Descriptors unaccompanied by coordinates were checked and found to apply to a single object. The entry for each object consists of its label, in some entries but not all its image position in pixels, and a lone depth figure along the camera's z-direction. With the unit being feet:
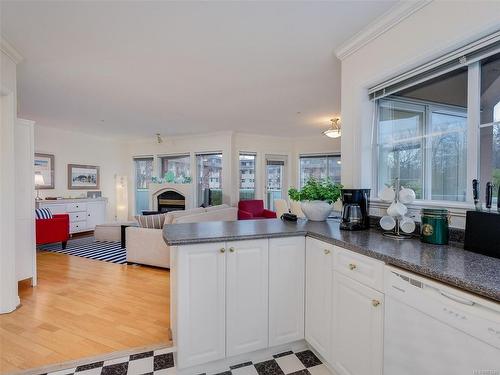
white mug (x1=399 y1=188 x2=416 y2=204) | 5.80
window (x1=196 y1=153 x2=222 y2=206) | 22.33
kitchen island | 3.89
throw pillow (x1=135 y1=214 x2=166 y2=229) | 13.10
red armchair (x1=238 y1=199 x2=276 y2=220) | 19.33
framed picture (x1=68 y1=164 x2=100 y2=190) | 20.94
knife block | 4.11
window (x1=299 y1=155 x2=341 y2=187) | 22.66
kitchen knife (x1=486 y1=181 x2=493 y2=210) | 4.47
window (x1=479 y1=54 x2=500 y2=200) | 4.97
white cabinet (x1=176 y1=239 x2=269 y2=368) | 5.43
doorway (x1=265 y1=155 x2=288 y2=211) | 23.39
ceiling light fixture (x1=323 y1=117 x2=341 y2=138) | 16.03
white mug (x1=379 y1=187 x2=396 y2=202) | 6.00
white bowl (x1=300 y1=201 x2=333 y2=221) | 7.80
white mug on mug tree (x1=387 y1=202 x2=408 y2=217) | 5.68
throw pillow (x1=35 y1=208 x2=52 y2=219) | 15.26
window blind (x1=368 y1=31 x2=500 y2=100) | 4.82
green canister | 5.01
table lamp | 16.88
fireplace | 22.59
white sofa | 12.34
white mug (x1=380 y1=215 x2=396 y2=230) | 5.87
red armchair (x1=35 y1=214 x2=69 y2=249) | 14.65
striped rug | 14.42
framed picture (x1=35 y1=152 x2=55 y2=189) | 18.69
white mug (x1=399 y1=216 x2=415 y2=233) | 5.60
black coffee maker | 6.55
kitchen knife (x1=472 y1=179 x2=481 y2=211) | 4.72
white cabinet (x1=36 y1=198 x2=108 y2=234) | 18.21
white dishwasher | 2.98
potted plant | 7.74
